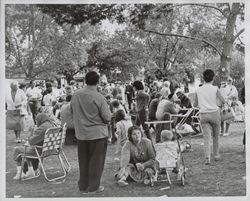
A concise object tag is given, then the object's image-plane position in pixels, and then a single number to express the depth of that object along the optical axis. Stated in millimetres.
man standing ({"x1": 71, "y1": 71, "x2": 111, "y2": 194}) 5062
